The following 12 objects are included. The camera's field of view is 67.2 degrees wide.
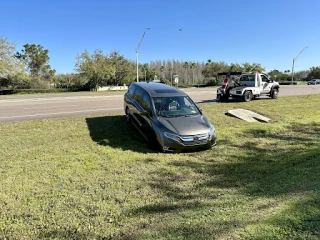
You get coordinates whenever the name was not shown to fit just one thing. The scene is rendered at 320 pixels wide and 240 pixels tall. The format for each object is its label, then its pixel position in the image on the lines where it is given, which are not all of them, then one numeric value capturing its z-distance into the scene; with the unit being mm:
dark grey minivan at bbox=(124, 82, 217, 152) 6051
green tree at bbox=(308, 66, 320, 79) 75956
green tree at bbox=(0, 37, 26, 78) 31984
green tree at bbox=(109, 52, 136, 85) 45875
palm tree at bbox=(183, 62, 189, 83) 102250
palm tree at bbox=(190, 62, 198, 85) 102438
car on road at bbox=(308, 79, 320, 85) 52250
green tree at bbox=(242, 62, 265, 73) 62847
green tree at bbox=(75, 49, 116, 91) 40906
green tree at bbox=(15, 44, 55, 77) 62812
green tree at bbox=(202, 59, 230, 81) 63438
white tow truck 14328
